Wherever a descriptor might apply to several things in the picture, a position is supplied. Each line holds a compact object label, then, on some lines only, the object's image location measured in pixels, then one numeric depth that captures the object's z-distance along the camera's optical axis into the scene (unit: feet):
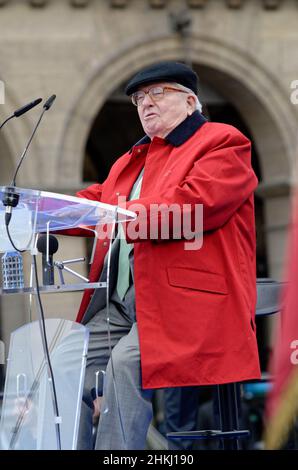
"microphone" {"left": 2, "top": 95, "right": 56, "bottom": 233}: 24.66
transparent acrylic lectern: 25.46
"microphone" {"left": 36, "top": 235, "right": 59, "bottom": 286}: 26.63
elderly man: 26.18
